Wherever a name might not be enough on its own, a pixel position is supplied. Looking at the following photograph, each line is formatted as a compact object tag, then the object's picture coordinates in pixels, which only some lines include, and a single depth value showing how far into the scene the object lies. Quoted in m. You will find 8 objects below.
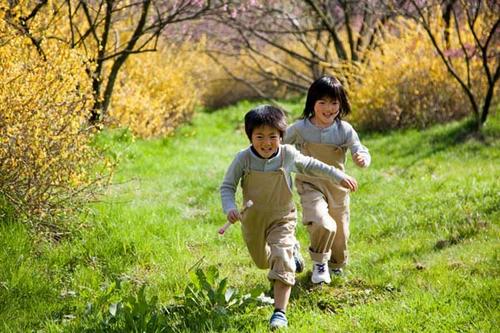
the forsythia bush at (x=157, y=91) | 21.66
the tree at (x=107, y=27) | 13.92
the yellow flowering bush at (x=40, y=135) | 9.87
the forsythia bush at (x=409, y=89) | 21.14
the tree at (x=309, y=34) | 25.23
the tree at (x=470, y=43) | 20.16
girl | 8.96
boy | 7.83
